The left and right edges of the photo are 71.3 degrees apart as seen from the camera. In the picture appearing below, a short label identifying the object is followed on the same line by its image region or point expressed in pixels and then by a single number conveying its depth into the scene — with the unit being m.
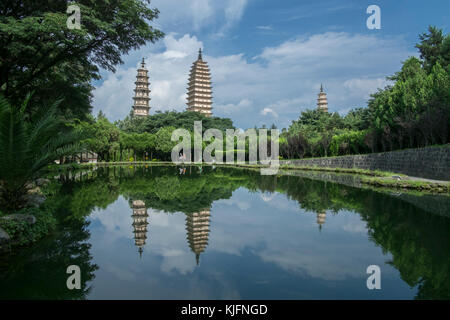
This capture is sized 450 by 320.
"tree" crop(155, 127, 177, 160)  46.31
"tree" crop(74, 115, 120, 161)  41.00
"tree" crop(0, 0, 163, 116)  7.98
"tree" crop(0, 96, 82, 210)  5.27
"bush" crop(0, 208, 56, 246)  4.95
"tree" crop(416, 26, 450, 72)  30.93
